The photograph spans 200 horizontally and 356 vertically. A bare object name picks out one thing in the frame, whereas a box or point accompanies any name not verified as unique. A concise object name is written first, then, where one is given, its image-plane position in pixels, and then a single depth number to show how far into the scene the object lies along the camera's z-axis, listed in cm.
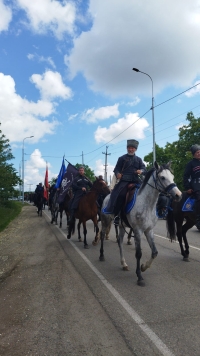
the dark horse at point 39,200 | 2612
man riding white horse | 716
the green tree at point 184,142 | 4389
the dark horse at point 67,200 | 1565
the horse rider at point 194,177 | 749
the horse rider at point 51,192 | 2119
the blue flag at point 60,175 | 1781
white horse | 623
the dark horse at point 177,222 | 860
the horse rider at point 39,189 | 2622
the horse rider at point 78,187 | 1148
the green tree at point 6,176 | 2408
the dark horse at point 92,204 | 1091
